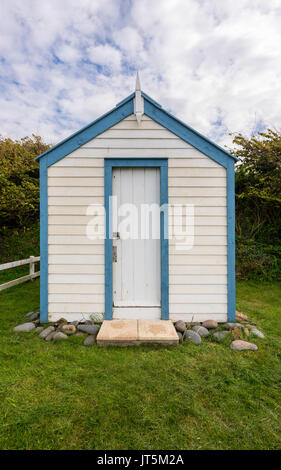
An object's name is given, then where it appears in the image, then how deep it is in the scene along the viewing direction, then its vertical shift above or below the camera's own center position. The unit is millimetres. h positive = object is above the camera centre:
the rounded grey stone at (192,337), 2775 -1427
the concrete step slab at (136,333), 2658 -1362
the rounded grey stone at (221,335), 2848 -1436
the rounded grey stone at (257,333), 2941 -1449
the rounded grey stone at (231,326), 3070 -1392
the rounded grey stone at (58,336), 2826 -1423
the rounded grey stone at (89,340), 2726 -1445
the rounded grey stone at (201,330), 2963 -1421
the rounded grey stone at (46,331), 2895 -1413
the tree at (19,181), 6783 +1960
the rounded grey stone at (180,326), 2996 -1373
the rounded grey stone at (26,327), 3072 -1418
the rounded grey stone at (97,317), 3238 -1325
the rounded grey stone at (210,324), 3115 -1388
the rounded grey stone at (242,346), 2637 -1464
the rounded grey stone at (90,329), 2975 -1396
